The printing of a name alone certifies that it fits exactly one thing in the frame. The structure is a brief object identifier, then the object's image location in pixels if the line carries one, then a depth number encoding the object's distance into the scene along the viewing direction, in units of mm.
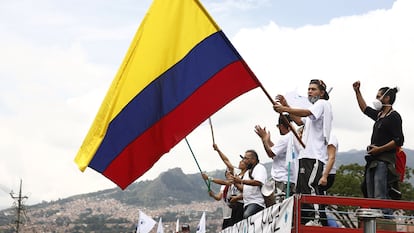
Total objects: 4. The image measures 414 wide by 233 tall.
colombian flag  19344
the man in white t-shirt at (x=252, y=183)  22078
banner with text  16234
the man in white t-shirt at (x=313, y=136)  18484
